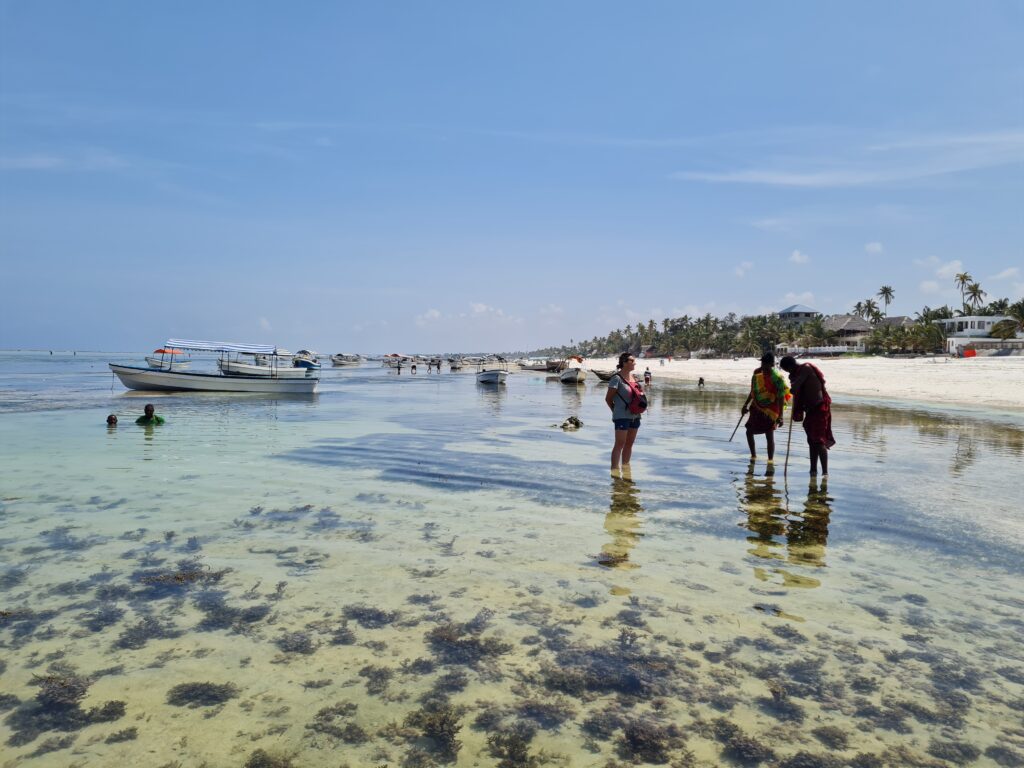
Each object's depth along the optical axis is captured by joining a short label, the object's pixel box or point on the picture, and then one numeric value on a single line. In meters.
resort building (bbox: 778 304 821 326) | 141.38
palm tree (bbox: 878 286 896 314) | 150.25
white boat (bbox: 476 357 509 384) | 49.56
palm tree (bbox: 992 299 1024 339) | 85.31
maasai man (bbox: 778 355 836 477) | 10.37
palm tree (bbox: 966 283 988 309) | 116.56
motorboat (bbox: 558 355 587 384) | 55.19
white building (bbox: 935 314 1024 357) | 74.50
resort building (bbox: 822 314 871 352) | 111.38
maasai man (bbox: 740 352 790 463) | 11.54
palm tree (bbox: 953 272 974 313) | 118.50
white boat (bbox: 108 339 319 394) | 39.16
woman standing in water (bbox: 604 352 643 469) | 10.33
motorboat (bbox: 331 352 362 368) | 141.21
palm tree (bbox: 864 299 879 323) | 151.38
